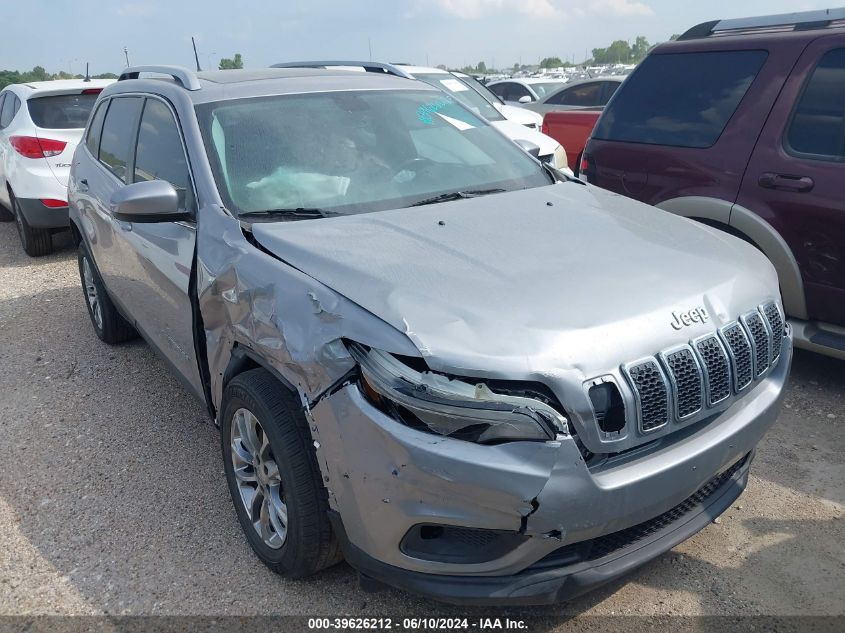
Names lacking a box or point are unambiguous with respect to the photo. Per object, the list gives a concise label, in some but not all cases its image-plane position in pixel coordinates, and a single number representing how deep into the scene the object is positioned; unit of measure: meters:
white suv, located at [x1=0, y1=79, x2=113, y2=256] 7.46
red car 8.73
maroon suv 3.94
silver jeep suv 2.06
